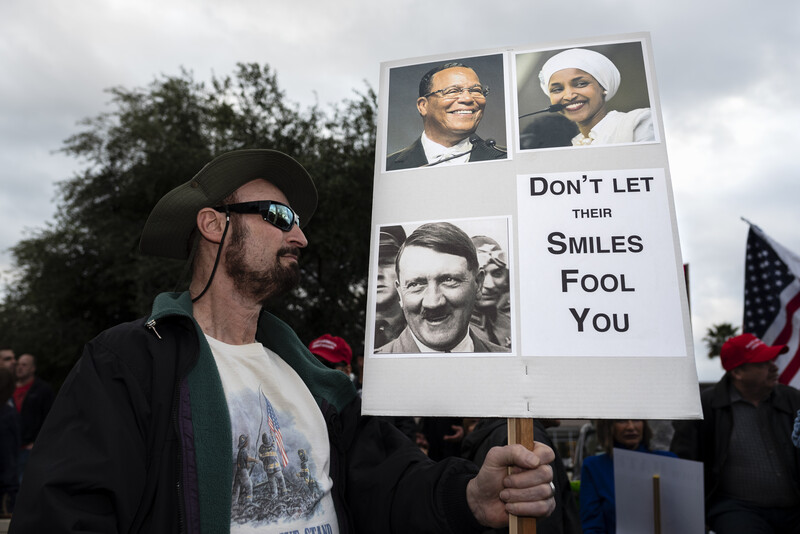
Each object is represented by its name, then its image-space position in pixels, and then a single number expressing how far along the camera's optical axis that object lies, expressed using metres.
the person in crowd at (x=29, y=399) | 7.73
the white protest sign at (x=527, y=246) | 1.74
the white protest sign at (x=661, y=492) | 3.21
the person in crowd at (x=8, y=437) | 5.82
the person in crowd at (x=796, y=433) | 3.12
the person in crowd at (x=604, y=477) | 4.44
